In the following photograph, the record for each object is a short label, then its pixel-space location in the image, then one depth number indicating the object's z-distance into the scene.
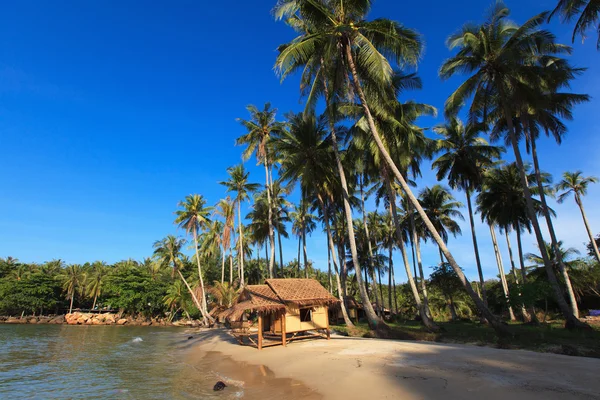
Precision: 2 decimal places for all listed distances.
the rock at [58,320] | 45.06
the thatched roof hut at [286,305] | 15.61
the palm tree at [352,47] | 14.35
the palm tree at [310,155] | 22.30
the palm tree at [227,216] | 33.53
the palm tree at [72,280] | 47.50
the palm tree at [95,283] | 47.10
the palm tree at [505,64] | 14.75
